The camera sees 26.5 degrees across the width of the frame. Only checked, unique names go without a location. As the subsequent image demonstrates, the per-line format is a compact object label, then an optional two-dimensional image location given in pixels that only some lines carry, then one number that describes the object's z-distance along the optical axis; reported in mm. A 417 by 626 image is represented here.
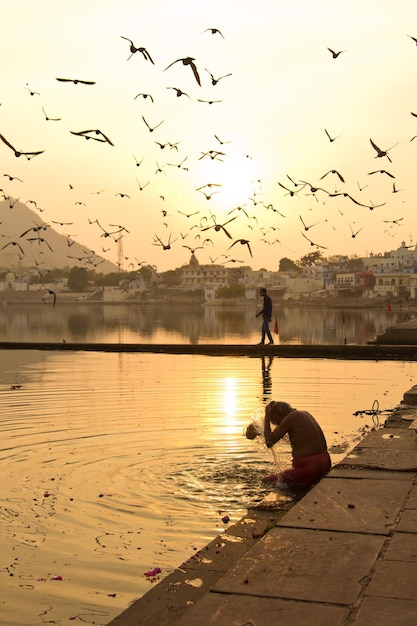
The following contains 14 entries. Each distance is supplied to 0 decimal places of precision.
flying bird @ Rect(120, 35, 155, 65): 10364
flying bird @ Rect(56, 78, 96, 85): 10031
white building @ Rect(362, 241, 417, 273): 169750
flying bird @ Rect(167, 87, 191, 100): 12785
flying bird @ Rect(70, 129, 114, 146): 10760
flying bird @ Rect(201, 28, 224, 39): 10606
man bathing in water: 7609
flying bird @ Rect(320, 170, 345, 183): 16158
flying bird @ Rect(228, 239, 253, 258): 19628
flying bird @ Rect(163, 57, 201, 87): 10225
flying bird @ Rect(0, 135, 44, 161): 6421
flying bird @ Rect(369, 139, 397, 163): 13852
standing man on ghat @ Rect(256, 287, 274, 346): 23781
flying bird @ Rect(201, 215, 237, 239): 17484
